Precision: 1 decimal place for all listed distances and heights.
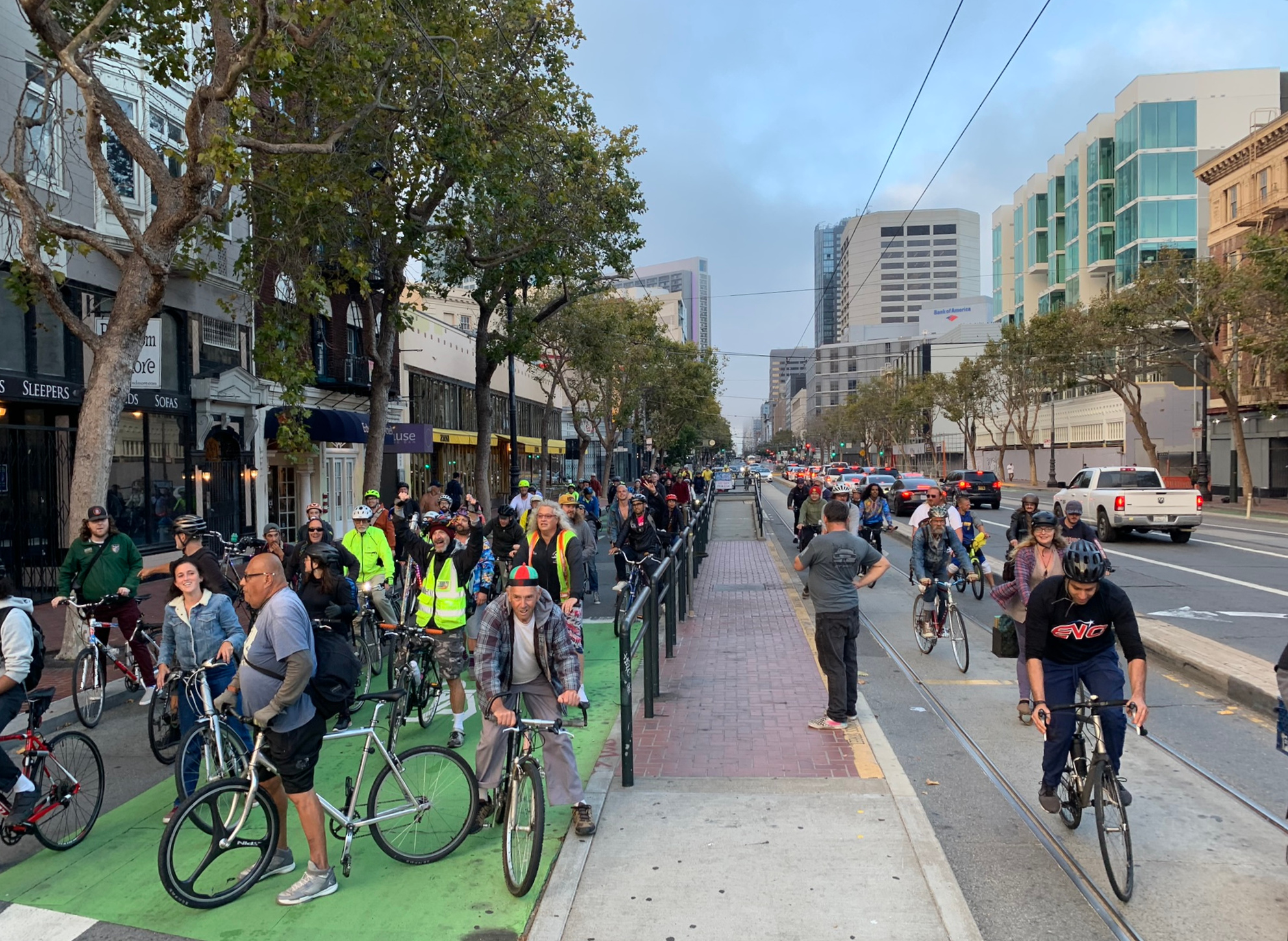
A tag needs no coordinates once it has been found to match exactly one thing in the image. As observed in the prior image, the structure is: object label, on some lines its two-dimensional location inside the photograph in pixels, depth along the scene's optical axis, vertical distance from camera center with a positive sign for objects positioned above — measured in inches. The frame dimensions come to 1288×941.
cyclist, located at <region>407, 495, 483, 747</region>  291.6 -49.1
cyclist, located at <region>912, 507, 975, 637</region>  393.4 -47.0
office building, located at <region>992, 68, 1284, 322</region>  2209.6 +695.6
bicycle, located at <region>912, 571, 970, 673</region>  369.7 -74.5
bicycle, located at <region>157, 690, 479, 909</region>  176.1 -74.1
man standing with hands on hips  278.4 -44.8
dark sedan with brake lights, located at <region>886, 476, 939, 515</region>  1221.1 -63.0
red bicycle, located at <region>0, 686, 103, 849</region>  206.2 -74.9
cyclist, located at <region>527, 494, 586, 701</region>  341.7 -39.0
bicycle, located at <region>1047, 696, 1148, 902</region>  172.6 -70.4
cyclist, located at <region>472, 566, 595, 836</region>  193.2 -46.5
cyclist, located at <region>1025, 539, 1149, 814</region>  184.7 -41.1
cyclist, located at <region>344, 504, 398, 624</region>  364.8 -38.8
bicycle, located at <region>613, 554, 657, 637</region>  471.8 -71.3
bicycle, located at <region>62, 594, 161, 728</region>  313.3 -73.7
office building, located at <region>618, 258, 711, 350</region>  5903.5 +1032.3
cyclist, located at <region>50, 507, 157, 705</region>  323.6 -41.8
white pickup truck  811.4 -52.7
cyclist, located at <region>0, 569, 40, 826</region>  197.0 -46.2
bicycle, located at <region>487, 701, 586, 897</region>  179.2 -72.2
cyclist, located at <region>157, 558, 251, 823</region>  240.1 -46.6
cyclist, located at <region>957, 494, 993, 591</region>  444.1 -44.9
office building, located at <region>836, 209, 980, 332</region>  6998.0 +1328.0
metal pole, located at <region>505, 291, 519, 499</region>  857.4 +112.4
